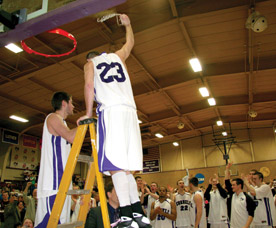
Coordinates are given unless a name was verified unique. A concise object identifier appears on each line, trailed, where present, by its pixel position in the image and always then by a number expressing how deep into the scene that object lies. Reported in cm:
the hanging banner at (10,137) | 1922
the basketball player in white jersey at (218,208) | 930
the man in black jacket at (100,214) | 396
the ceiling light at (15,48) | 1028
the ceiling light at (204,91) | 1638
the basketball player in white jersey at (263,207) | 827
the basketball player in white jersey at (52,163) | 313
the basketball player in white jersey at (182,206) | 953
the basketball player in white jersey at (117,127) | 251
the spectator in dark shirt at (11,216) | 840
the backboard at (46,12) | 328
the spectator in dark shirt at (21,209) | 1016
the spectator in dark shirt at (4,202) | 1116
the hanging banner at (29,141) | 2153
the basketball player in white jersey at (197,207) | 880
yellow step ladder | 256
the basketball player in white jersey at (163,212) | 905
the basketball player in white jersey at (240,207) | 750
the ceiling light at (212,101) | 1834
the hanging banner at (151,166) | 2880
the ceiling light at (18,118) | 1742
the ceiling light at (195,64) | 1325
